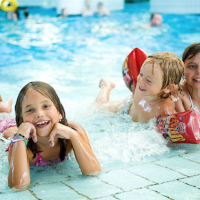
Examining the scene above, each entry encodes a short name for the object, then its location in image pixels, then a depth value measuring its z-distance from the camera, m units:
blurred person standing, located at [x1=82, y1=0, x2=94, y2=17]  15.41
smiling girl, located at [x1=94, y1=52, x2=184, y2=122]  3.04
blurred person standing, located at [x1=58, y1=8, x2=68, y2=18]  14.76
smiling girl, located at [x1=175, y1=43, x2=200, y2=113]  3.33
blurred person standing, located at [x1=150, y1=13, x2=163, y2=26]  12.58
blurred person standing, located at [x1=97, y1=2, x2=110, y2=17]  15.67
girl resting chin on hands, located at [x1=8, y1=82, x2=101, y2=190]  2.19
